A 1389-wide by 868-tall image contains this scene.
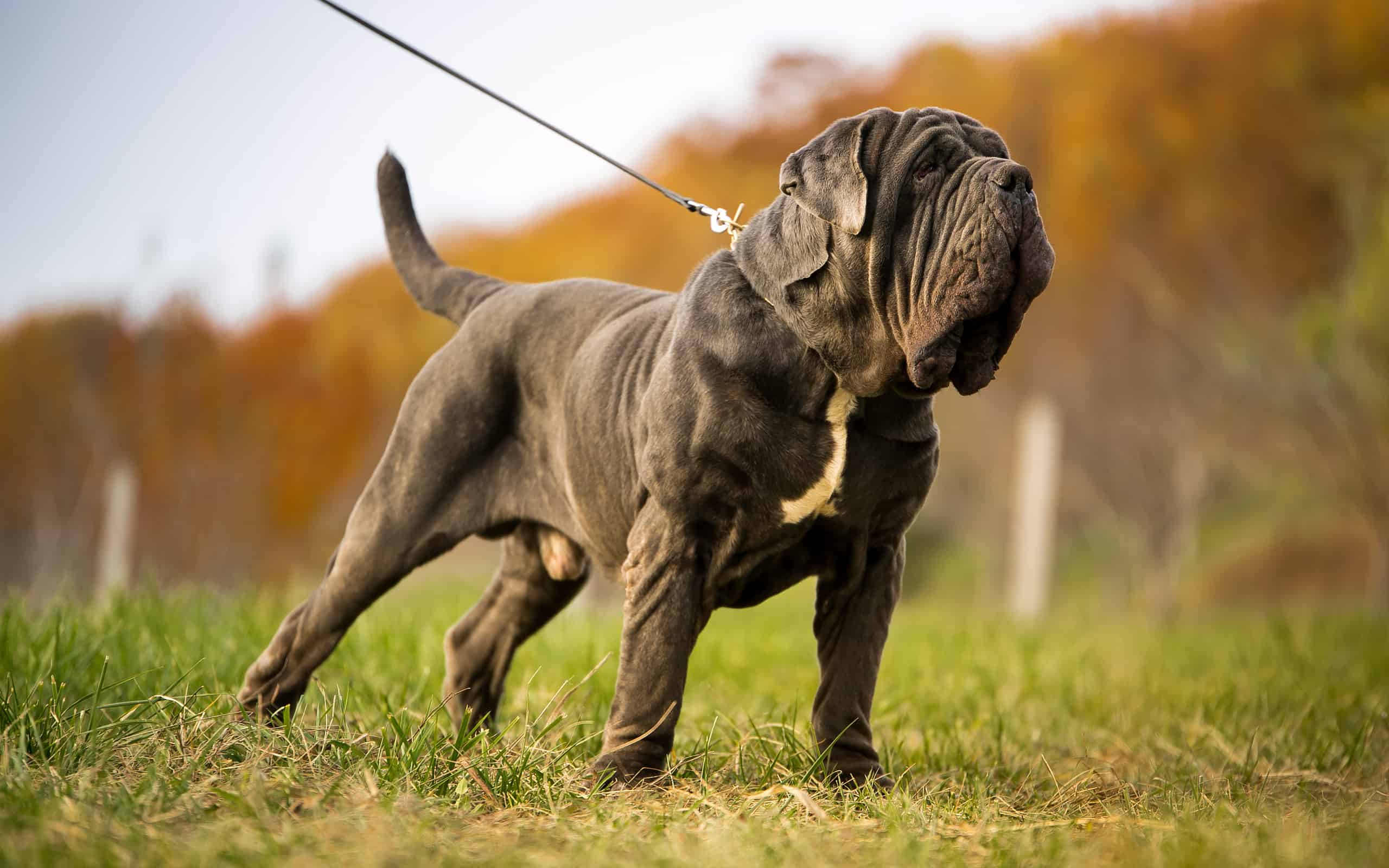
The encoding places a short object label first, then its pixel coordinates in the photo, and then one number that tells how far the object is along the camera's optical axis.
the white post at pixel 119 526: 12.37
